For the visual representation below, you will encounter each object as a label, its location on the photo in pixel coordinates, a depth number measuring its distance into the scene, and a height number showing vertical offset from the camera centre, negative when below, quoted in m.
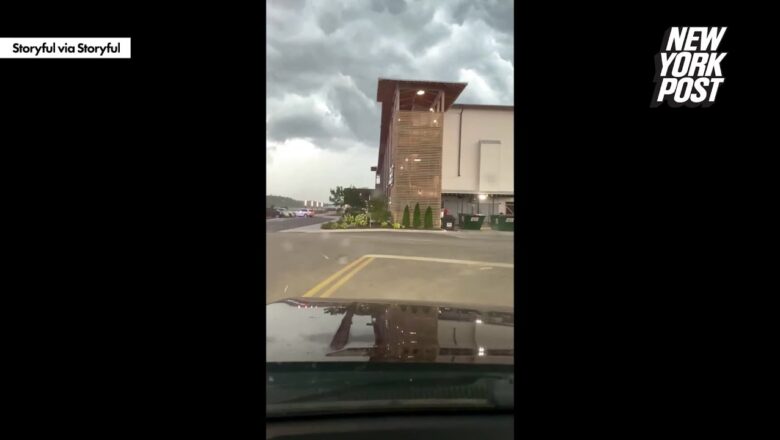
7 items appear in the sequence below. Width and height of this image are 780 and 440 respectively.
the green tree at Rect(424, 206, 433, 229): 23.23 -0.05
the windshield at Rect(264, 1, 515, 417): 1.69 -0.68
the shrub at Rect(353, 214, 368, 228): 25.44 -0.20
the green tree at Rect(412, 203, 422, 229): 23.12 -0.13
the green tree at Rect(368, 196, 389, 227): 25.17 +0.45
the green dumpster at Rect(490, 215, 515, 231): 21.52 -0.26
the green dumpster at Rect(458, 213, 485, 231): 22.52 -0.21
